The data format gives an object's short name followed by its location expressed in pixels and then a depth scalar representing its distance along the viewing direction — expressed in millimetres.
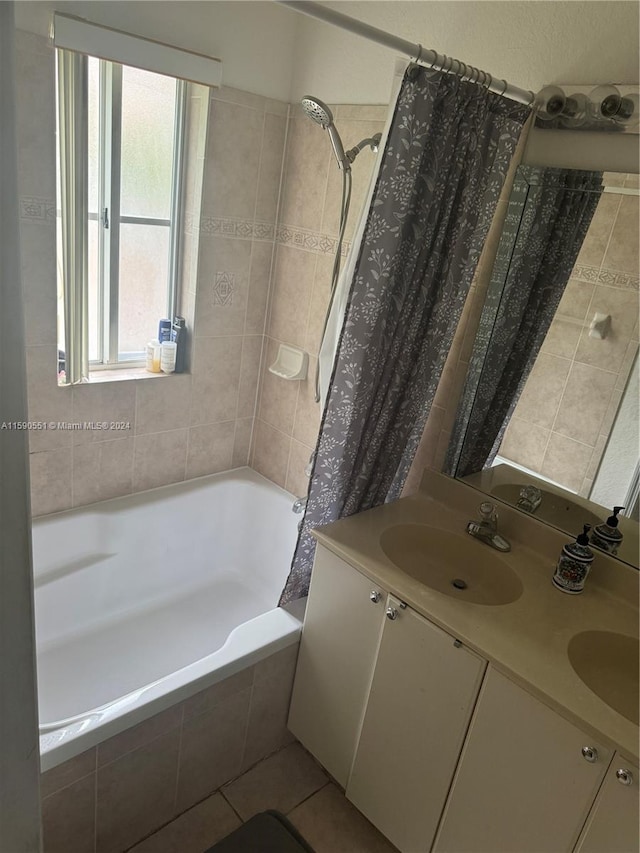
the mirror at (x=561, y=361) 1580
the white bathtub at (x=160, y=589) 1932
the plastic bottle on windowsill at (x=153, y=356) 2416
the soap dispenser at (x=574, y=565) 1561
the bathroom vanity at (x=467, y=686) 1249
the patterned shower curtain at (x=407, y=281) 1511
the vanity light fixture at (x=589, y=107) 1510
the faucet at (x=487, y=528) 1785
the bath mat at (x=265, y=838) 1266
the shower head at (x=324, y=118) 1722
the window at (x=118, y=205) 1990
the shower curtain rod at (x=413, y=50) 1279
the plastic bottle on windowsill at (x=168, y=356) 2400
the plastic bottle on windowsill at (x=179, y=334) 2439
